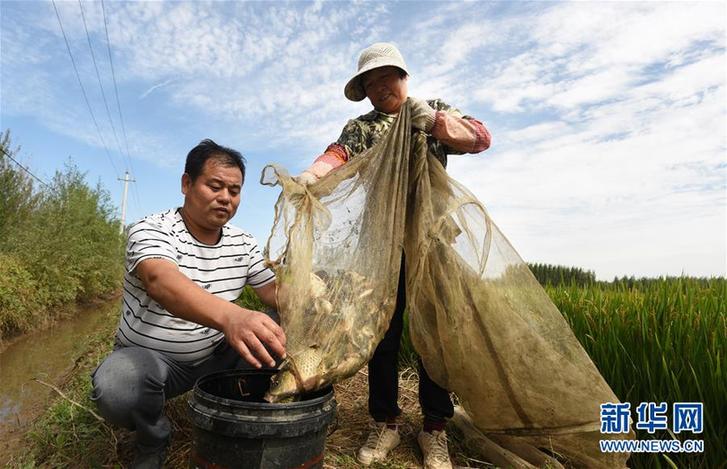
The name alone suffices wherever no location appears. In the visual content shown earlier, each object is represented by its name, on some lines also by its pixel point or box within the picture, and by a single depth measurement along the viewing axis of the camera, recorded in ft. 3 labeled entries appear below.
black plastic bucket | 4.32
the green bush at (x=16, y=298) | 22.17
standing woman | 6.57
